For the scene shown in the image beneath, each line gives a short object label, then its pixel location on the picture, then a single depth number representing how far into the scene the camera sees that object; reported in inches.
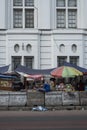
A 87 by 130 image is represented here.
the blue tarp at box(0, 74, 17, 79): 1427.9
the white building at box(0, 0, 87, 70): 1640.0
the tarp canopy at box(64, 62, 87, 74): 1488.7
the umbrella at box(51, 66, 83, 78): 1391.9
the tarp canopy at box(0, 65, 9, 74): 1518.7
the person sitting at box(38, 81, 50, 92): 1295.5
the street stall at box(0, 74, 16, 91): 1421.0
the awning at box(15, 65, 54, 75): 1489.8
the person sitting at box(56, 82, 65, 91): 1420.5
